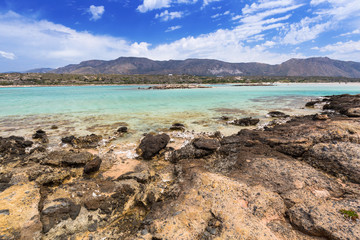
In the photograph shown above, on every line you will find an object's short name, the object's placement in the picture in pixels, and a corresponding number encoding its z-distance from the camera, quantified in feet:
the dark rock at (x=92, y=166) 20.51
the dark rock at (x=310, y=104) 72.99
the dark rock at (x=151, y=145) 25.76
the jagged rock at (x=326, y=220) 9.93
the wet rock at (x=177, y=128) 41.05
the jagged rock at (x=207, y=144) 23.90
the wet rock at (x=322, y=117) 34.34
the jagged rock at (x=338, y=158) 16.06
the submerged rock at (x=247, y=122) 44.05
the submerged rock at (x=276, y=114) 52.78
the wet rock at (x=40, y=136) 34.47
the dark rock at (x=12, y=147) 25.89
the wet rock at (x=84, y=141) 31.12
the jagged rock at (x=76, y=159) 21.52
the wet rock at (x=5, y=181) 15.99
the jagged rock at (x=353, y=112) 38.79
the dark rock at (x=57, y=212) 12.46
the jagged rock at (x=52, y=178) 17.24
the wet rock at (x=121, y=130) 38.60
